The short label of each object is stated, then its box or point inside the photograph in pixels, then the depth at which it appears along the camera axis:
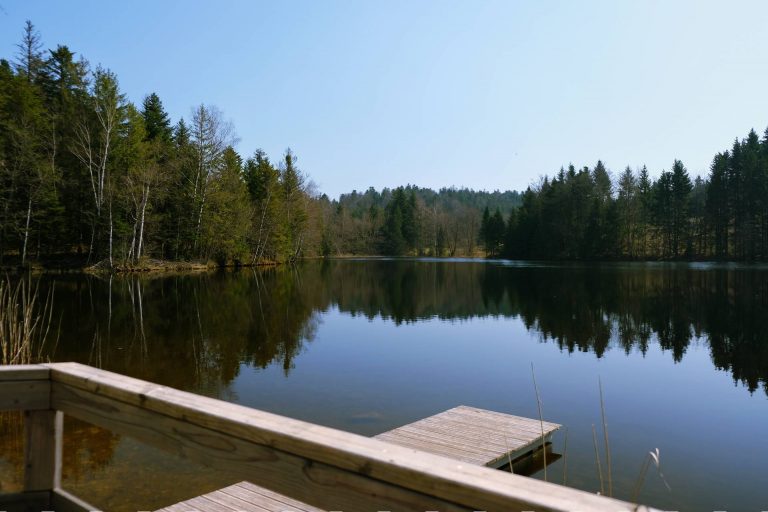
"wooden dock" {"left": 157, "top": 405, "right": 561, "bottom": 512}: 4.65
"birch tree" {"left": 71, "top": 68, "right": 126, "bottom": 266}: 34.62
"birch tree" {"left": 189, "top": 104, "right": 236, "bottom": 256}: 40.41
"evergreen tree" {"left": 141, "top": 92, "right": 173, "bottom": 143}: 46.09
